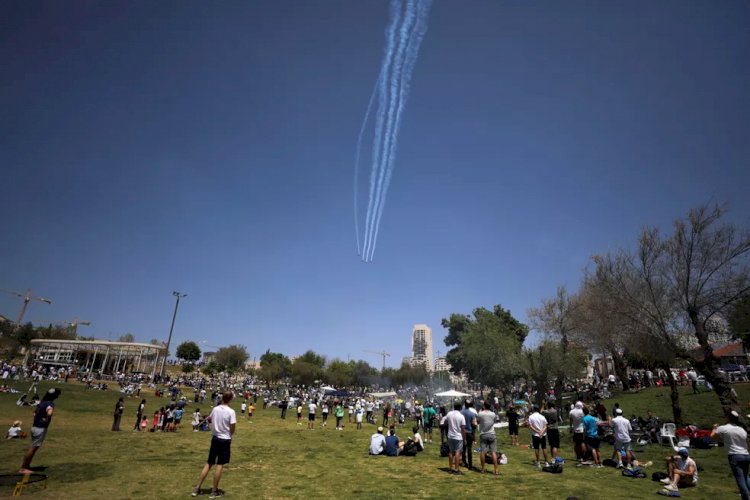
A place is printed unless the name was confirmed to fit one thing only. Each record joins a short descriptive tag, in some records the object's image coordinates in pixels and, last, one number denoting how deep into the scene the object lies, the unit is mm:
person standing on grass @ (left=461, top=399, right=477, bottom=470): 11711
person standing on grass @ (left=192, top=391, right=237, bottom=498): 7715
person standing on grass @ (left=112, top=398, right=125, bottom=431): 18989
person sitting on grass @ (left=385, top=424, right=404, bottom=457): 14172
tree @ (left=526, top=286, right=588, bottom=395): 40375
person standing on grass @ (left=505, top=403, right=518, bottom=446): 16969
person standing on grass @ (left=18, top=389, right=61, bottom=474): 8852
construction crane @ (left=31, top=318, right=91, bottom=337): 117100
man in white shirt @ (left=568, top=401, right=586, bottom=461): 12797
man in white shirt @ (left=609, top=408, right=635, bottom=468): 11930
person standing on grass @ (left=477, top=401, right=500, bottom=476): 11227
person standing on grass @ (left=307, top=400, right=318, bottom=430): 24000
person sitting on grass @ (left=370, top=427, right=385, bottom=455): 14422
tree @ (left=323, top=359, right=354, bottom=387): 92938
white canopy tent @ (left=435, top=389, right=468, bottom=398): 28478
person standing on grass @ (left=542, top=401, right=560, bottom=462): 12516
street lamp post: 53006
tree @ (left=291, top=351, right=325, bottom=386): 84312
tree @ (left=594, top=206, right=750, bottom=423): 19344
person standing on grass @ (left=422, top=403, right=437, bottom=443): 19734
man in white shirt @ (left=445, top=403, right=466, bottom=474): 10722
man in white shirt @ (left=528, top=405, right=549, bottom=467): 12117
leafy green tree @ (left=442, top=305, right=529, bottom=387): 46031
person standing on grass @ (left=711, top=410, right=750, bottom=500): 8153
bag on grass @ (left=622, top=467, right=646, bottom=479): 11102
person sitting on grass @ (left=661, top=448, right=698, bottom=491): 10066
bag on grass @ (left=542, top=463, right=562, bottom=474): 11344
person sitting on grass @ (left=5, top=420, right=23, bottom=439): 14375
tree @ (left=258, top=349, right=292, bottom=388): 75500
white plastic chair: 16391
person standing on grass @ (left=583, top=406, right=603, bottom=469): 12320
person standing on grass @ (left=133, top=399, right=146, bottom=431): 19903
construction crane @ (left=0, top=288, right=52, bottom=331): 132312
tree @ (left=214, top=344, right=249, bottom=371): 89562
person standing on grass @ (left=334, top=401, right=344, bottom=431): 24361
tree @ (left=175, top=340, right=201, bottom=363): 114625
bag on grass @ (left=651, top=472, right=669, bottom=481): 10802
